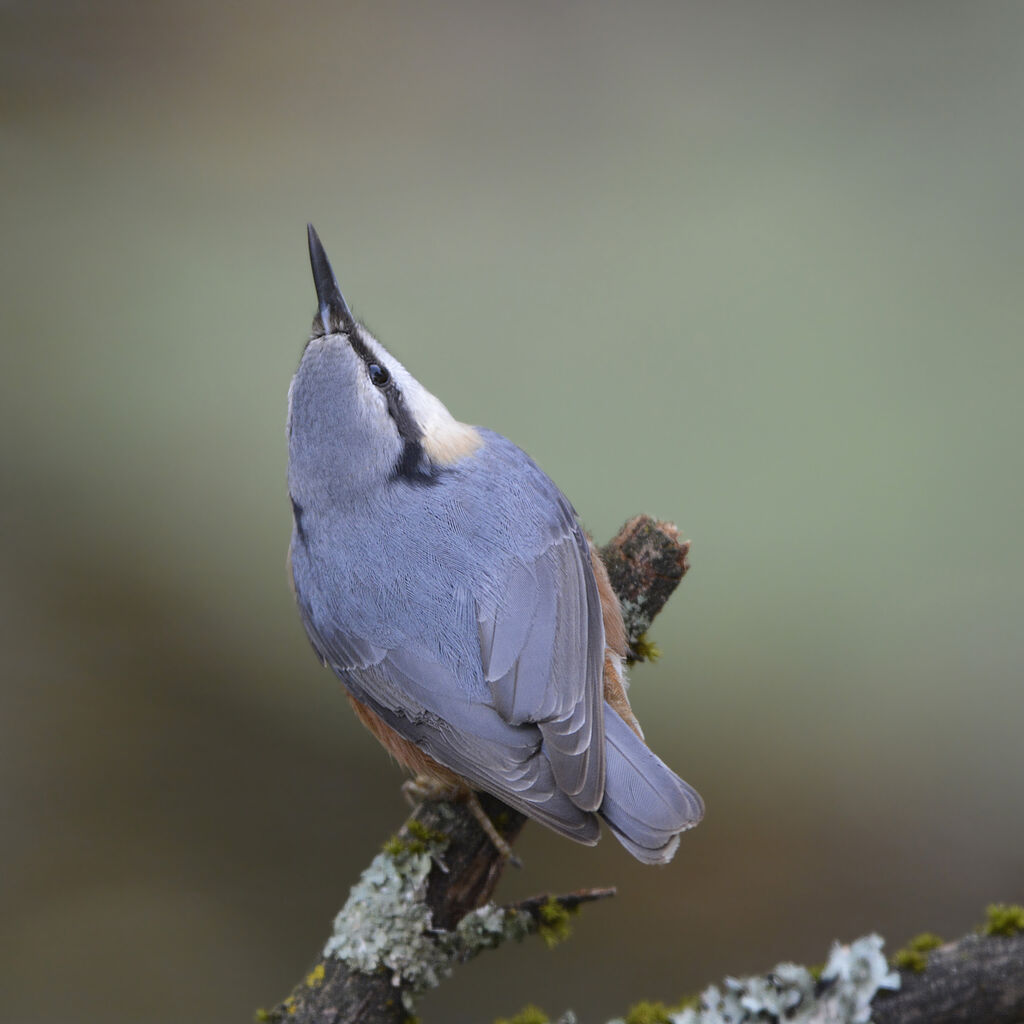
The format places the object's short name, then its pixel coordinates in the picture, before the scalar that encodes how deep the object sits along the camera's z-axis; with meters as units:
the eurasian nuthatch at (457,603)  4.32
